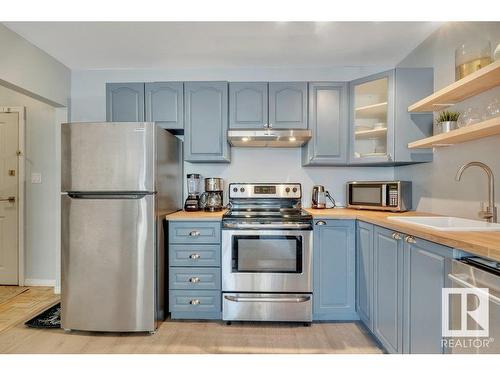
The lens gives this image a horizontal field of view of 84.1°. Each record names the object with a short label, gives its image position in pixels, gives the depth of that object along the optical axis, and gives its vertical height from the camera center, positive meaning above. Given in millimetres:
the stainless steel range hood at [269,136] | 2457 +457
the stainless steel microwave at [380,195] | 2316 -71
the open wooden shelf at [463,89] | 1392 +579
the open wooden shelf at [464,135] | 1364 +306
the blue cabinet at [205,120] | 2578 +623
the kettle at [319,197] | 2717 -98
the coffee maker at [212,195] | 2650 -81
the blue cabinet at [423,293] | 1244 -521
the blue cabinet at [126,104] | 2625 +785
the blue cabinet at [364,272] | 1972 -636
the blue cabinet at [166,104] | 2596 +779
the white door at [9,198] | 3033 -130
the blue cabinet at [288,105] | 2574 +763
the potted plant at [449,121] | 1732 +423
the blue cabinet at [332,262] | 2219 -601
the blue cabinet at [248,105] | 2576 +762
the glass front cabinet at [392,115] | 2246 +612
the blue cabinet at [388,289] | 1583 -629
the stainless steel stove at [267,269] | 2174 -647
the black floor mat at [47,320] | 2176 -1087
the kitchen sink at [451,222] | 1367 -210
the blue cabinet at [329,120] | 2559 +621
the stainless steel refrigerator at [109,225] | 2014 -282
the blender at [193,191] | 2633 -43
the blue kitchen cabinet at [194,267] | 2223 -645
